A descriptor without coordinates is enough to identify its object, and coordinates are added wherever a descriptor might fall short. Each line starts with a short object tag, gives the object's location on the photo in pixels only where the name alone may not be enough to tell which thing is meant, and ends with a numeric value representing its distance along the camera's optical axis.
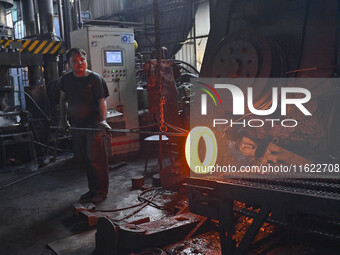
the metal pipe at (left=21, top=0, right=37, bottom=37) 7.94
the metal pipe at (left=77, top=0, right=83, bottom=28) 6.96
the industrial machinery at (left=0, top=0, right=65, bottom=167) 5.86
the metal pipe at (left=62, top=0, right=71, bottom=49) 6.98
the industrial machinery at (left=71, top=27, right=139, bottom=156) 5.88
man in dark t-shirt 4.05
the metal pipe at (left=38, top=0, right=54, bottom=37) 6.84
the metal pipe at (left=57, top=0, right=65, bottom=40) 7.01
